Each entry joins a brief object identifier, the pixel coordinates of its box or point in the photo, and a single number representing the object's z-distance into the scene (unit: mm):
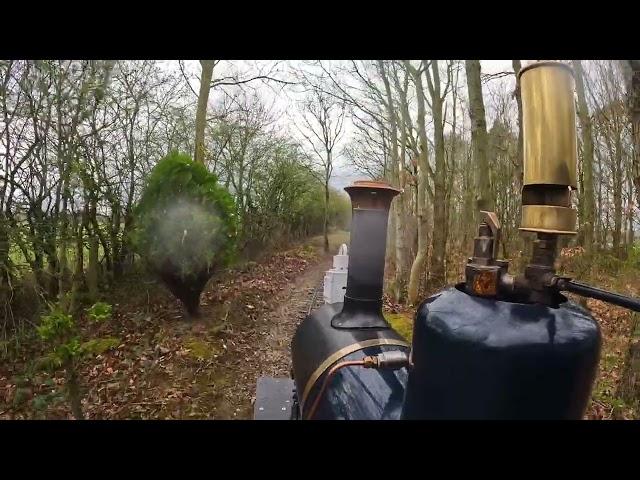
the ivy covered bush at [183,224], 2949
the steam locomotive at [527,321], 549
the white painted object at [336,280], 2041
